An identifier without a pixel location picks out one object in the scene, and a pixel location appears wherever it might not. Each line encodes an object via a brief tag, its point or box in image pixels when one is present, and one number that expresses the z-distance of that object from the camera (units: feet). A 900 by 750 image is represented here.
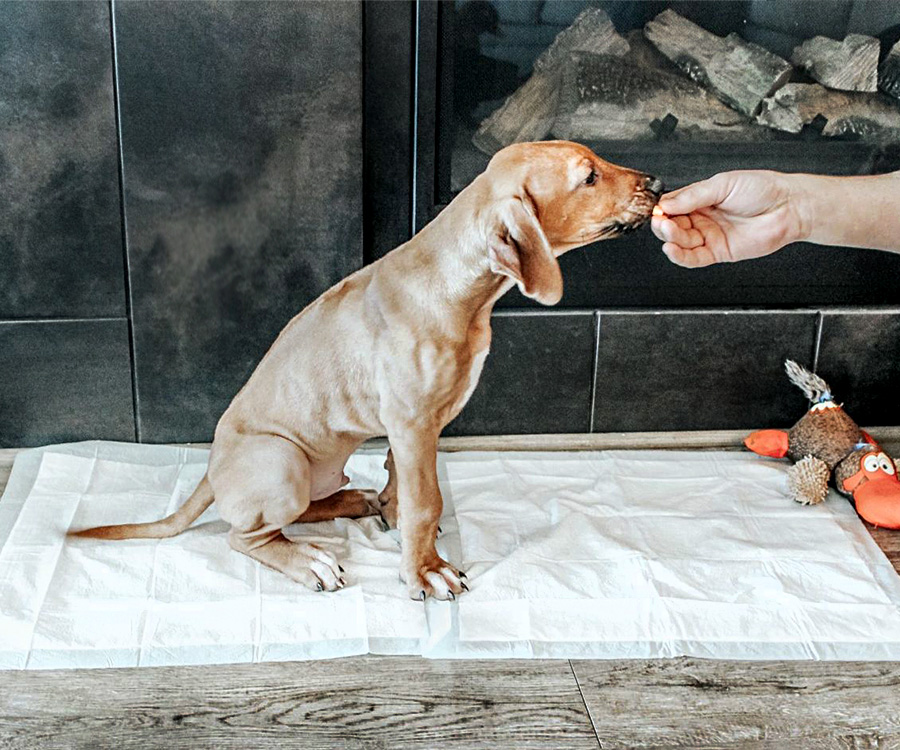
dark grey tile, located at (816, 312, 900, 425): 9.55
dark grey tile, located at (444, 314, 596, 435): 9.29
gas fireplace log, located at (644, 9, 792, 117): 8.84
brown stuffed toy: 8.07
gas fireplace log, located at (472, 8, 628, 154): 8.71
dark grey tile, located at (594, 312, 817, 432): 9.43
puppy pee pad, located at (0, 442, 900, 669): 6.57
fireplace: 8.63
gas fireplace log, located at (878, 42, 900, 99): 9.12
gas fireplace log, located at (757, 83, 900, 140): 9.11
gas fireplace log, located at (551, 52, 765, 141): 8.85
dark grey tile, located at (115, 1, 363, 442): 8.20
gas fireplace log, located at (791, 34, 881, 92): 9.04
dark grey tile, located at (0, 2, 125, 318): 8.05
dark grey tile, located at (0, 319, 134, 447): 8.80
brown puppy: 6.46
